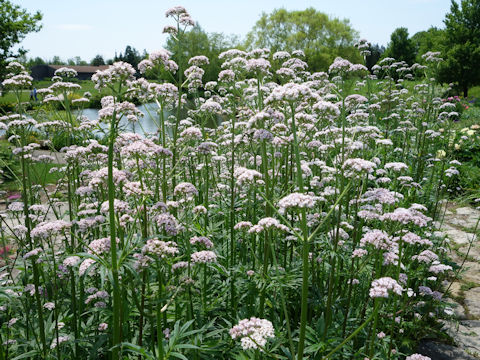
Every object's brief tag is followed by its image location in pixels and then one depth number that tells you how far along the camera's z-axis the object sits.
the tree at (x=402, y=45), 49.66
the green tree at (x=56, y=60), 161.93
